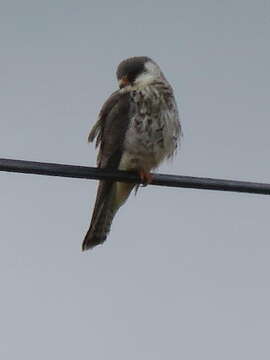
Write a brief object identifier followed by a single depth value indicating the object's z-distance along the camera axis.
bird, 11.69
